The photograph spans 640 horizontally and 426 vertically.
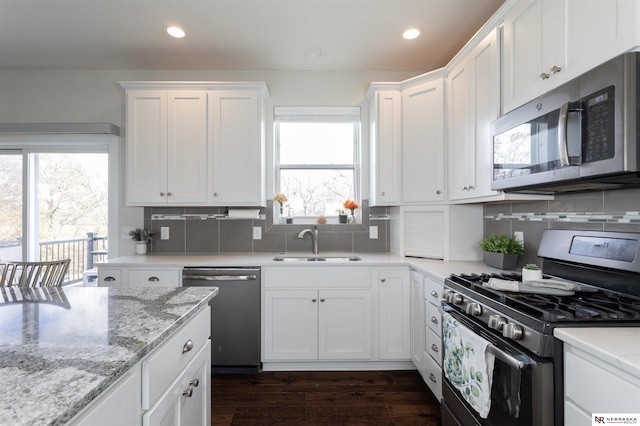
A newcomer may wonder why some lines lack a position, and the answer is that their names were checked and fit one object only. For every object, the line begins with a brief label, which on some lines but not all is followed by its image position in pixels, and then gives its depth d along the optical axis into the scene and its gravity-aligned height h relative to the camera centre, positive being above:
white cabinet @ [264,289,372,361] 2.41 -0.91
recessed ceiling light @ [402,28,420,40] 2.41 +1.48
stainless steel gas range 1.02 -0.42
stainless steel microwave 1.04 +0.33
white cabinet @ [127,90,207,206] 2.71 +0.64
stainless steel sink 2.76 -0.42
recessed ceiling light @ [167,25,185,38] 2.38 +1.47
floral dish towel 1.25 -0.69
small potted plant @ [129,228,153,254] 2.92 -0.24
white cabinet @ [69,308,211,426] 0.70 -0.52
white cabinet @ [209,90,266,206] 2.71 +0.68
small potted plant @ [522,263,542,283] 1.49 -0.30
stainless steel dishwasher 2.38 -0.82
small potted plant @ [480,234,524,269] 2.02 -0.26
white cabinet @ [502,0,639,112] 1.12 +0.77
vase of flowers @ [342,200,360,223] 2.98 +0.09
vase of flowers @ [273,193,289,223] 3.00 +0.15
